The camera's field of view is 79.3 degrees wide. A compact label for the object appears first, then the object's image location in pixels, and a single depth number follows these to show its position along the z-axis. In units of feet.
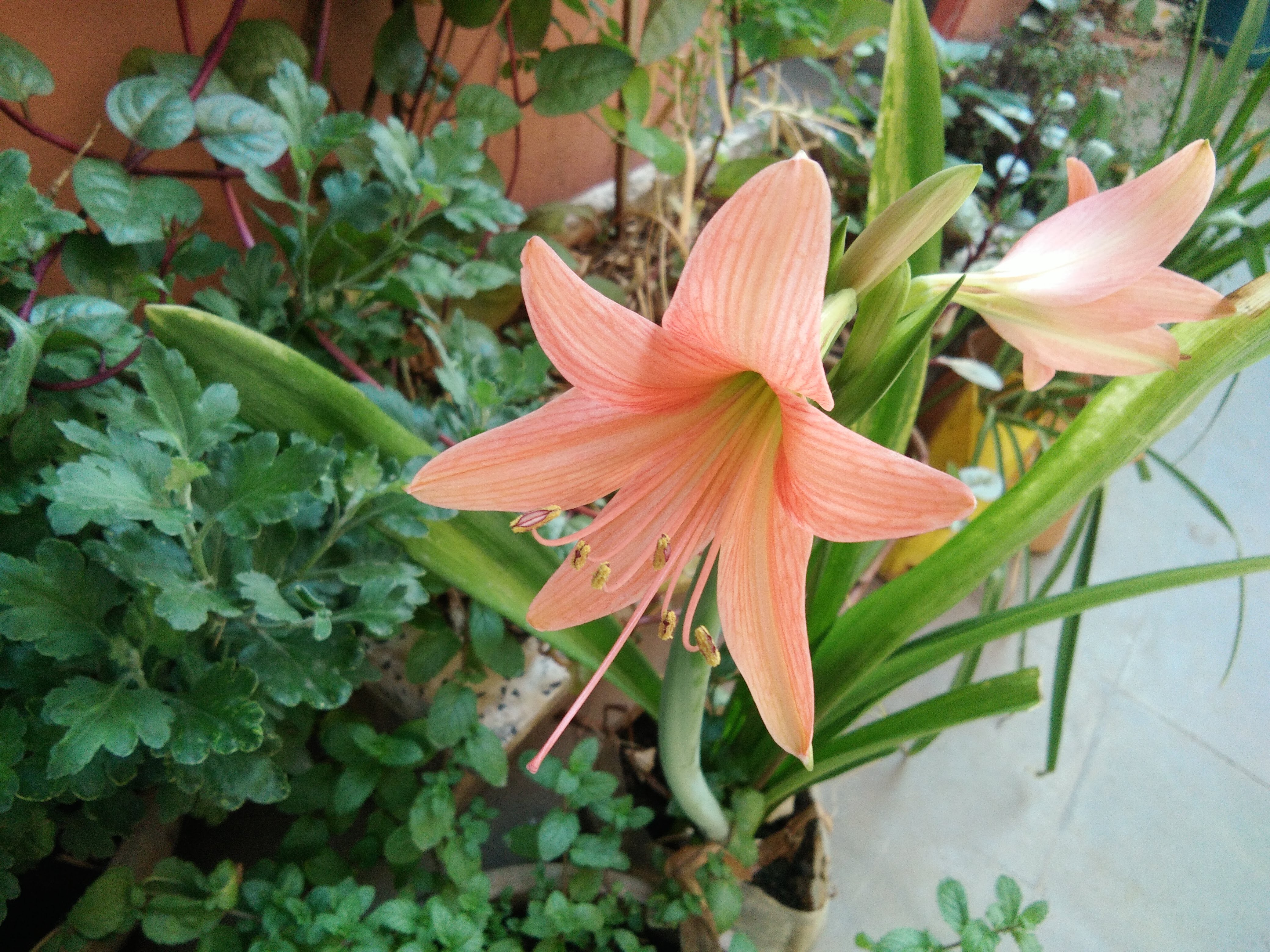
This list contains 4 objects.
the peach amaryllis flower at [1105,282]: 1.24
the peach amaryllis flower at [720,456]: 0.96
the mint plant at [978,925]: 1.89
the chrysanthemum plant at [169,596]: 1.48
